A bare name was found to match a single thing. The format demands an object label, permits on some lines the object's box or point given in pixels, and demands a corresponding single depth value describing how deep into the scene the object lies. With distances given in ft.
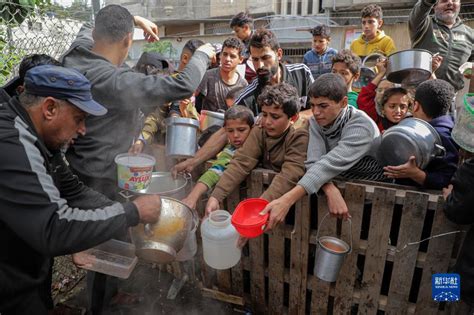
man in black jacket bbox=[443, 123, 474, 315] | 6.30
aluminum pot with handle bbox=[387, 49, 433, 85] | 10.43
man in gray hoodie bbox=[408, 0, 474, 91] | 13.44
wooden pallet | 7.56
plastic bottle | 8.02
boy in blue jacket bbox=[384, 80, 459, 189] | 7.52
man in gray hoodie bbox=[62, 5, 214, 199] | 8.01
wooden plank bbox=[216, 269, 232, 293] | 10.53
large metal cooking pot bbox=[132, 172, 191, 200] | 9.46
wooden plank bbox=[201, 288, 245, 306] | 10.28
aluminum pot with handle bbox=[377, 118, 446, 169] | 7.38
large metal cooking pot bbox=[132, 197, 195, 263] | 7.50
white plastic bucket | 7.65
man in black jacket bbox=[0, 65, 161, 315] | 5.18
